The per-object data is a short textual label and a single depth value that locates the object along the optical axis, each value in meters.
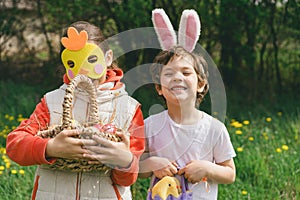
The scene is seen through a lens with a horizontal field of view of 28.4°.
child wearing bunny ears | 2.24
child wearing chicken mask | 2.19
